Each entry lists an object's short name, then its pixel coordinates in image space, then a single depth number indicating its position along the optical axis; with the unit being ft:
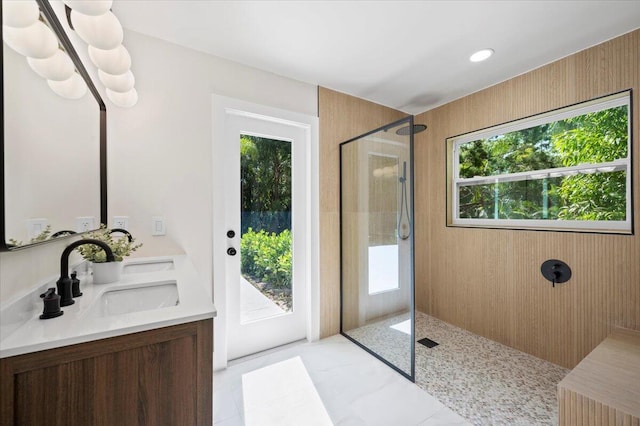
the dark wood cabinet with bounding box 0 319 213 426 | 2.18
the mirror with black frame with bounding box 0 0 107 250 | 2.73
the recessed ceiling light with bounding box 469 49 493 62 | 6.63
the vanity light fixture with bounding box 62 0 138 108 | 3.07
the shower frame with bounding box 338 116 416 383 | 6.24
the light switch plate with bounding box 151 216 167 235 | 5.95
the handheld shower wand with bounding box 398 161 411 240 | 6.65
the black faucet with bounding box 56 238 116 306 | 3.09
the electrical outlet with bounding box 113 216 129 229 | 5.57
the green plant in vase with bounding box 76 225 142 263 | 4.16
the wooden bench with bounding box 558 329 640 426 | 3.64
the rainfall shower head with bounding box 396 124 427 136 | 6.25
